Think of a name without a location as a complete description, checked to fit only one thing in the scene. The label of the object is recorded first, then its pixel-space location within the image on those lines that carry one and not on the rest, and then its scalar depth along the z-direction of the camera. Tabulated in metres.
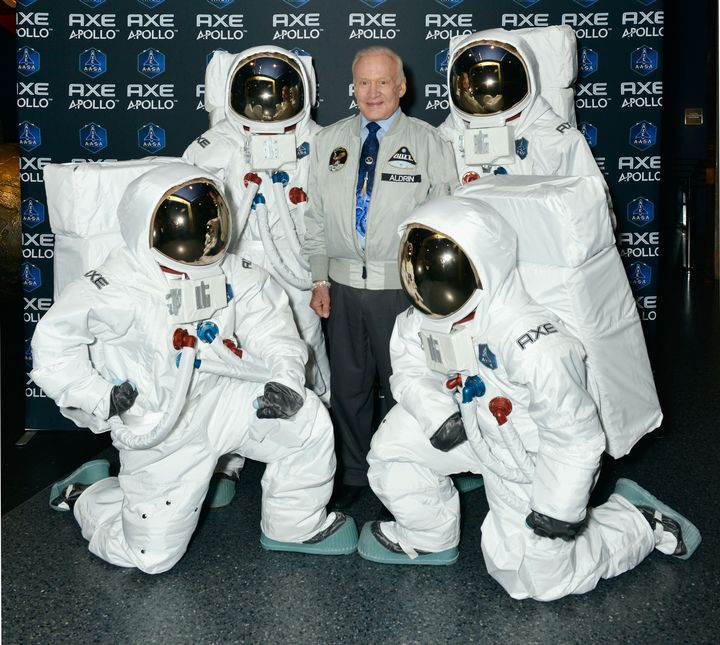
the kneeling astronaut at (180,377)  2.35
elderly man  2.78
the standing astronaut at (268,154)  2.99
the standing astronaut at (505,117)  2.82
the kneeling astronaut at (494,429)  2.09
